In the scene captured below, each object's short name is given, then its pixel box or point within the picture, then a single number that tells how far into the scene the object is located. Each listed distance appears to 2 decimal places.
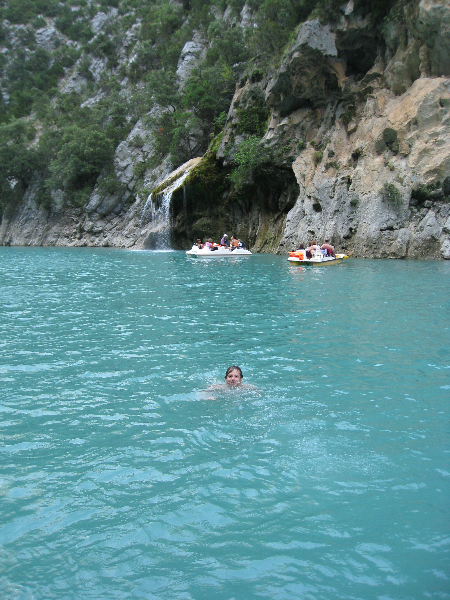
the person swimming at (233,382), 6.79
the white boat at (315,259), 22.96
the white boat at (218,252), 30.06
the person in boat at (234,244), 31.26
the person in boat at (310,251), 23.58
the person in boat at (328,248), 24.25
